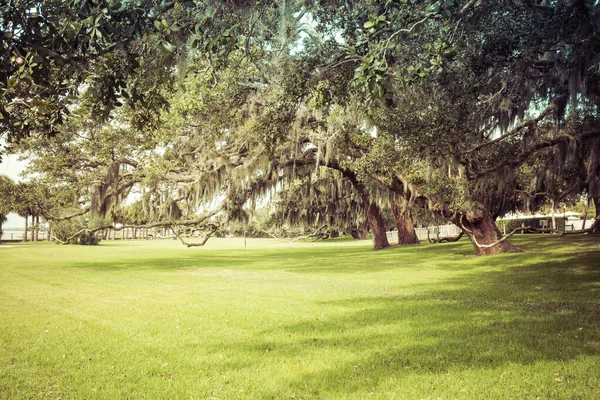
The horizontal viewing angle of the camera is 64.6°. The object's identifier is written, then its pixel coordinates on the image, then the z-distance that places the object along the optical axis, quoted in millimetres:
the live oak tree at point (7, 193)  18453
